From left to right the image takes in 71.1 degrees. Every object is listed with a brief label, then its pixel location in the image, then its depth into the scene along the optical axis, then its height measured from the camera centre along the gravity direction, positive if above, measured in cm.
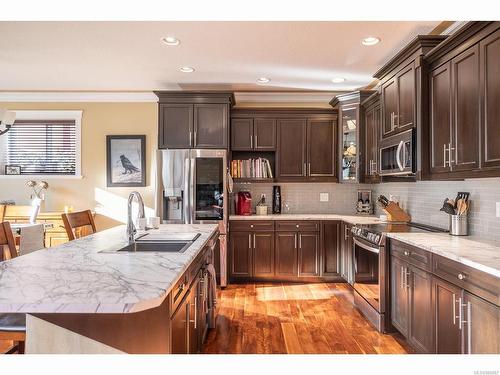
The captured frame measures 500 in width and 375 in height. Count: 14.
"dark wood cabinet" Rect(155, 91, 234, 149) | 453 +86
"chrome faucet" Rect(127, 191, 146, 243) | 233 -23
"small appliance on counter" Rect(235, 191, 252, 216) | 488 -19
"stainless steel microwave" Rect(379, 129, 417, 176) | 292 +32
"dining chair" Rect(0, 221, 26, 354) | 165 -64
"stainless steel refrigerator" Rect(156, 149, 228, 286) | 438 +3
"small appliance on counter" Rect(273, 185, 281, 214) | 502 -13
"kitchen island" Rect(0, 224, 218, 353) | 117 -37
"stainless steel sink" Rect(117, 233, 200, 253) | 234 -38
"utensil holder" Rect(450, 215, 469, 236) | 277 -29
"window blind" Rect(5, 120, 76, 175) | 502 +65
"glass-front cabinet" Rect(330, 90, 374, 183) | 450 +72
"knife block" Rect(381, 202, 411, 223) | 389 -27
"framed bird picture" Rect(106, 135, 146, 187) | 493 +43
